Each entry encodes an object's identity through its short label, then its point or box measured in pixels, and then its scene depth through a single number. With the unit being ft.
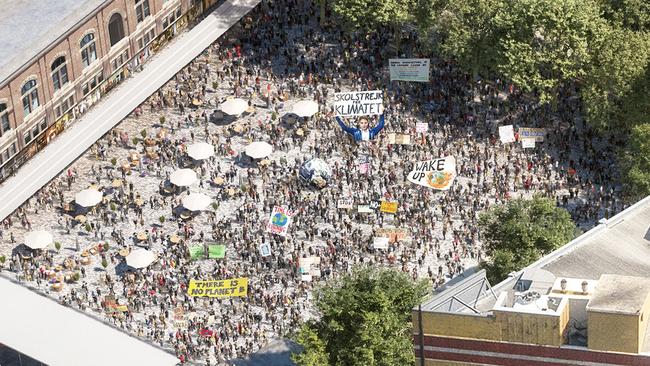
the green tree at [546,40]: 565.53
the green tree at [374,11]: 596.70
